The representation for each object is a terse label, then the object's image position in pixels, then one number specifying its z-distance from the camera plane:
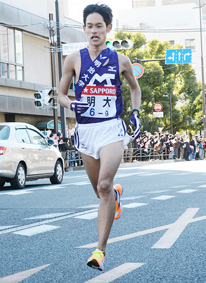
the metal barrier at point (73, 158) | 26.61
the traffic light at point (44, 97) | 26.93
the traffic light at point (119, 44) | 26.30
